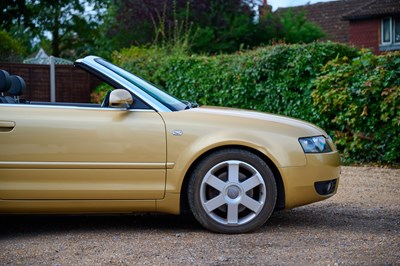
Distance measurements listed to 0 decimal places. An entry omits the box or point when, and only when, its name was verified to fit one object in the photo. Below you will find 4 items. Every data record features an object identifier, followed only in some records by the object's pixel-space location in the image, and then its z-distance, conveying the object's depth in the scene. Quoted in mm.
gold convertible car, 5488
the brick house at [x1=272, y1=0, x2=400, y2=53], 33188
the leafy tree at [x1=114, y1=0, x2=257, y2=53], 26781
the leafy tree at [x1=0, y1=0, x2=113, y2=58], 37938
